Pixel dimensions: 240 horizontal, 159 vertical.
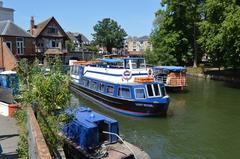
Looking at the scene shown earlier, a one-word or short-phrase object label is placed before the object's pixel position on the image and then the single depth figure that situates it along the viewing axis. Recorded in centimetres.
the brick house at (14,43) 2689
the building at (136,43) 10896
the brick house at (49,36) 3982
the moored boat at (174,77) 2374
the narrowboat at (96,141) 844
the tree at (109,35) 6891
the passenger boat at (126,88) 1549
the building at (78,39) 6534
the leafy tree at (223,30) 2422
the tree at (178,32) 3809
